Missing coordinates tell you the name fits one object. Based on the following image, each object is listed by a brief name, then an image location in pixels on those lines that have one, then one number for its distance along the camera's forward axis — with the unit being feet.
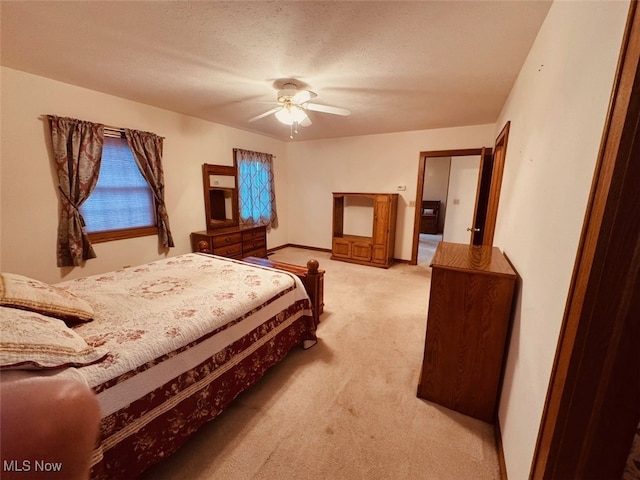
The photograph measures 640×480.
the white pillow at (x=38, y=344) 2.64
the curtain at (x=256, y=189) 14.67
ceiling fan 7.89
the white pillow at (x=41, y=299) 3.74
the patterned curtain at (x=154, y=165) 9.86
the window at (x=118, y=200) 9.18
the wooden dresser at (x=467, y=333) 4.73
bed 3.35
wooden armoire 14.26
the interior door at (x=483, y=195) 10.12
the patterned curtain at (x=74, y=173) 8.01
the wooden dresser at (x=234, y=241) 11.90
